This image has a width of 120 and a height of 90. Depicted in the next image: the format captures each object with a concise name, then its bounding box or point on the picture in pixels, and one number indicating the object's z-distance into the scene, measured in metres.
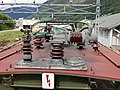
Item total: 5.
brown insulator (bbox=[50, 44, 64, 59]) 1.70
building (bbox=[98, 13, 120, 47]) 10.07
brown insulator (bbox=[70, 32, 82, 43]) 1.92
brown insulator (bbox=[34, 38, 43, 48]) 2.56
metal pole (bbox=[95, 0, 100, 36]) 8.63
